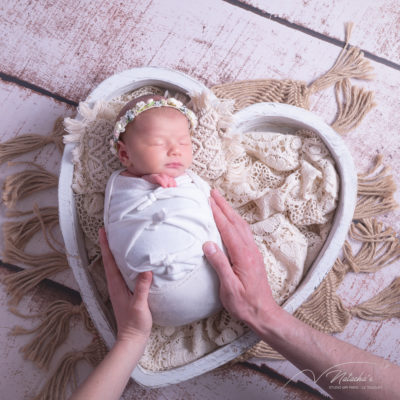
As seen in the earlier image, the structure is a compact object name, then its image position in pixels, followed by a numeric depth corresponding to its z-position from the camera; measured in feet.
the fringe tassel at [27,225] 4.13
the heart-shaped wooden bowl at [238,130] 3.48
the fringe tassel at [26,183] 4.13
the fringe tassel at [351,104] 4.30
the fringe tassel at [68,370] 3.98
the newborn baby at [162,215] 3.15
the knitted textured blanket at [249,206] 3.64
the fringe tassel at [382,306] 4.14
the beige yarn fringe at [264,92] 4.11
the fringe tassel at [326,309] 4.03
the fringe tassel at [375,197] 4.19
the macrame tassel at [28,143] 4.22
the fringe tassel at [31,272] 4.14
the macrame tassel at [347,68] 4.32
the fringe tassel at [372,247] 4.18
